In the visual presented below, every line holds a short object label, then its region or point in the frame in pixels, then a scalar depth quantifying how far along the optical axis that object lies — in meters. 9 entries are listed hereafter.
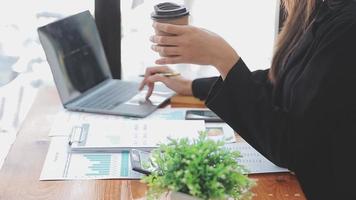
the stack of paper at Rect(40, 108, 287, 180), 1.14
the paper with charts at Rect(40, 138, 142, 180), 1.12
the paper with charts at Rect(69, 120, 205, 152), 1.23
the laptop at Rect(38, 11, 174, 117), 1.50
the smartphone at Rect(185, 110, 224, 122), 1.43
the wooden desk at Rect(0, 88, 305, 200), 1.05
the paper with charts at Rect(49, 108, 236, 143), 1.33
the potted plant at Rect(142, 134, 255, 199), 0.76
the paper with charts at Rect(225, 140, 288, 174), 1.17
